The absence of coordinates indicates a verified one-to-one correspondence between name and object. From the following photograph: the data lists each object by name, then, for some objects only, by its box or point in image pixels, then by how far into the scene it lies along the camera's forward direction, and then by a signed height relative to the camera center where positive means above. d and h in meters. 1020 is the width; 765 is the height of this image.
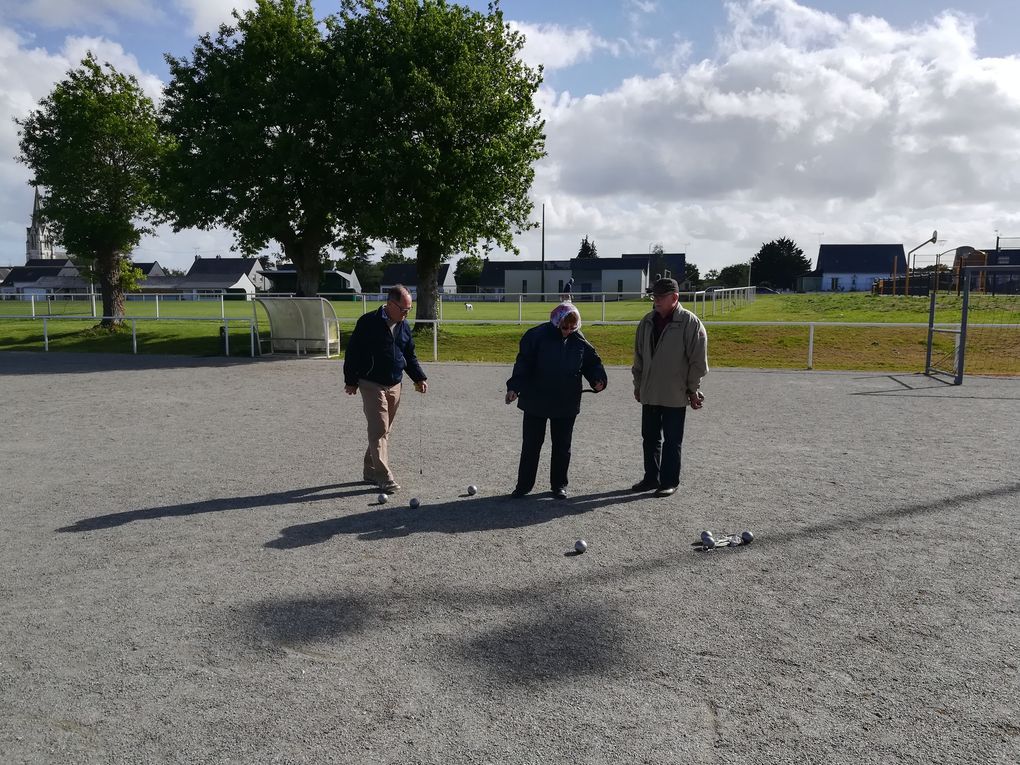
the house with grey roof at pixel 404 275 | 86.88 +2.70
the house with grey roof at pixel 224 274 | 81.44 +2.64
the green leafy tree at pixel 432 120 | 20.89 +5.09
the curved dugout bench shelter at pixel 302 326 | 19.02 -0.75
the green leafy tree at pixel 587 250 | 123.56 +7.90
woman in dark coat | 6.53 -0.75
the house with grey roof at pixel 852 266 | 98.62 +4.55
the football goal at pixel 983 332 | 14.40 -0.90
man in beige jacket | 6.57 -0.69
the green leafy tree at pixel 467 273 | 99.01 +3.32
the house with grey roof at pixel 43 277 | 77.10 +2.30
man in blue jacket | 6.86 -0.65
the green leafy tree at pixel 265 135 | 21.59 +4.75
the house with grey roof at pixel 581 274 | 90.75 +2.98
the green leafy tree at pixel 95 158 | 23.70 +4.48
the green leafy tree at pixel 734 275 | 99.59 +3.16
